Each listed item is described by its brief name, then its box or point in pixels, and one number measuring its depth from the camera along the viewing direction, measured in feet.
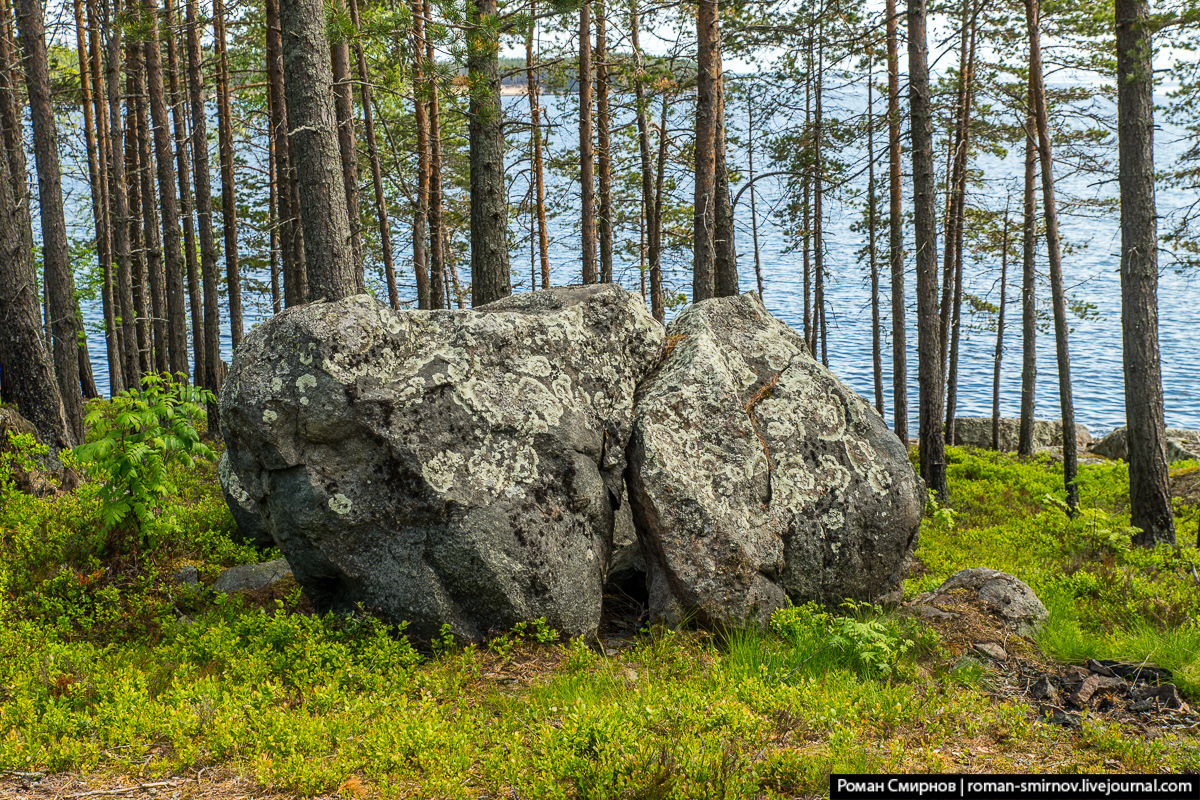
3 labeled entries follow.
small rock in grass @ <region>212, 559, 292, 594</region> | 20.22
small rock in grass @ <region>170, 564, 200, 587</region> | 20.51
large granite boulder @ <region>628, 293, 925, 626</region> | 17.85
